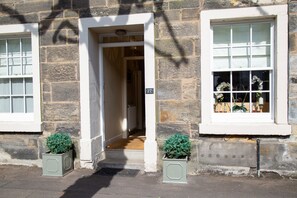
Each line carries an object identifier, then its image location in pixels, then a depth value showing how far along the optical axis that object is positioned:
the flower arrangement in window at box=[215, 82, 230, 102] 5.54
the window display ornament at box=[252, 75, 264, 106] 5.42
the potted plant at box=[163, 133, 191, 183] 5.01
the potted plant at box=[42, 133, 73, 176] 5.50
